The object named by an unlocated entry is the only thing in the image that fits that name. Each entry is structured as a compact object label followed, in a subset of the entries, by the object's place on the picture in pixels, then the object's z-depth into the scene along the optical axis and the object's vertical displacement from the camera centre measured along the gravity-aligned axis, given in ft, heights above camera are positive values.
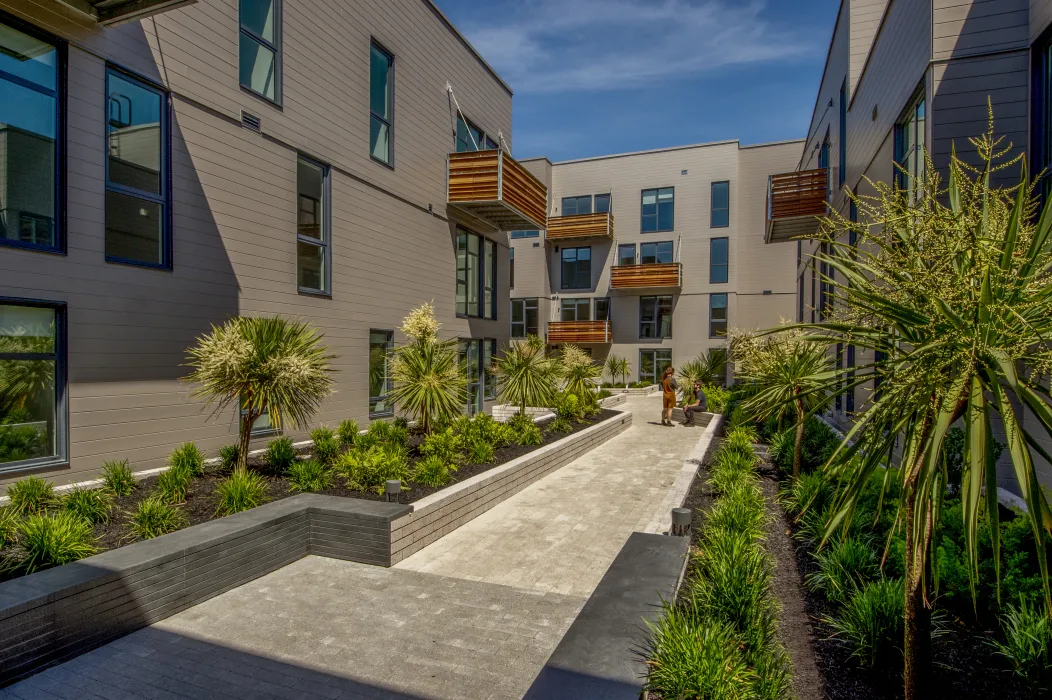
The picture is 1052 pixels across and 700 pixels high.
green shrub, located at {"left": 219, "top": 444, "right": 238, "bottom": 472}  25.40 -4.98
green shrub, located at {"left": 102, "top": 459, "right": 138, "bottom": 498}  21.71 -5.12
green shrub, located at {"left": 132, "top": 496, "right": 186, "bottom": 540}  17.47 -5.37
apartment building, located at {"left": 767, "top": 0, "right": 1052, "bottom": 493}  22.61 +11.85
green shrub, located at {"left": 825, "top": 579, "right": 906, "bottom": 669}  10.99 -5.33
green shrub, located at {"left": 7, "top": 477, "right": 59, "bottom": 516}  18.71 -5.00
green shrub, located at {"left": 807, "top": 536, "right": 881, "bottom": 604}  13.71 -5.38
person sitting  56.65 -6.27
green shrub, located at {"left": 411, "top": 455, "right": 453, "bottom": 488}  24.62 -5.45
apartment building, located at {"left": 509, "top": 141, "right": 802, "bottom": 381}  89.81 +14.19
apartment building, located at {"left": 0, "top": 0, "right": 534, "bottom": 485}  21.91 +7.01
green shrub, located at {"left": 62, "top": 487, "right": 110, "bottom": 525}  18.48 -5.19
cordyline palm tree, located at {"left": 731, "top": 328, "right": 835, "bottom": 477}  27.45 -0.97
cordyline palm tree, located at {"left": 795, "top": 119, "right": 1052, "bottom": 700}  7.46 +0.14
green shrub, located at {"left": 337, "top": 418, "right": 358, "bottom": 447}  33.40 -5.05
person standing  56.24 -4.97
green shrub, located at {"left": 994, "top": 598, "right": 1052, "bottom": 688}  9.91 -5.16
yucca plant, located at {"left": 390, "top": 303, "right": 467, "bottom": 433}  30.63 -1.99
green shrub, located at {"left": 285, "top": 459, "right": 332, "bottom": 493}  23.06 -5.34
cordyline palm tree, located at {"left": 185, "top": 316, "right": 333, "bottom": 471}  22.27 -0.99
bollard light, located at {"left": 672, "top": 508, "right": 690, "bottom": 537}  18.78 -5.55
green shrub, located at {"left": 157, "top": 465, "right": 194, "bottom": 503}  20.62 -5.08
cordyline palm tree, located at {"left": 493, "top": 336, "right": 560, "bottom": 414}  39.22 -2.13
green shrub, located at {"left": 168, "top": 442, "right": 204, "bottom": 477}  23.88 -4.78
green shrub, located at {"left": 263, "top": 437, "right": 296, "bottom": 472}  25.82 -4.90
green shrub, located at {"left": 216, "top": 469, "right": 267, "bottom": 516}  19.98 -5.22
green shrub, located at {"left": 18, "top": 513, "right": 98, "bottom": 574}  14.71 -5.14
